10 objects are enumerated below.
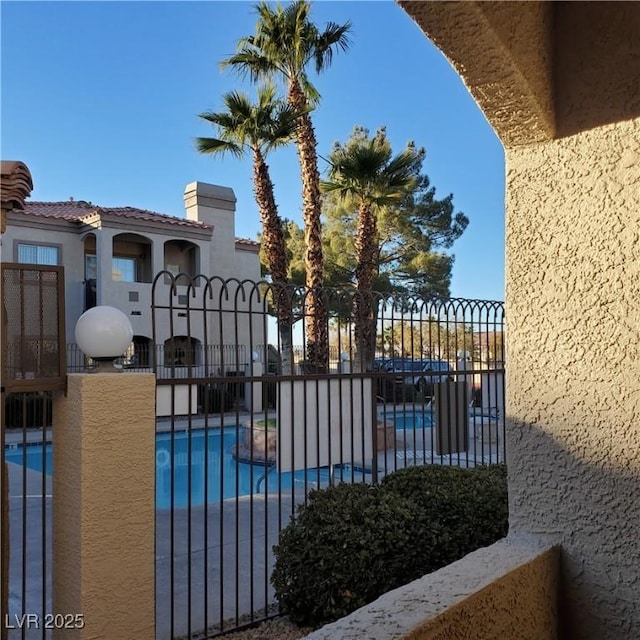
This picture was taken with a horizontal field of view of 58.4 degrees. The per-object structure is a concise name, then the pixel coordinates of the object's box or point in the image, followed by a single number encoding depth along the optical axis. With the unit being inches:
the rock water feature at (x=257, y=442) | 471.9
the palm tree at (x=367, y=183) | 568.4
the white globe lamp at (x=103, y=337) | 129.0
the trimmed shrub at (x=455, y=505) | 154.5
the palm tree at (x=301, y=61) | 543.2
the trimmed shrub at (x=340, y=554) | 142.3
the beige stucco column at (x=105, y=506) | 120.0
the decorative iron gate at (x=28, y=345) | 115.6
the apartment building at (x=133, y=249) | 722.2
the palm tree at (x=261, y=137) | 537.3
